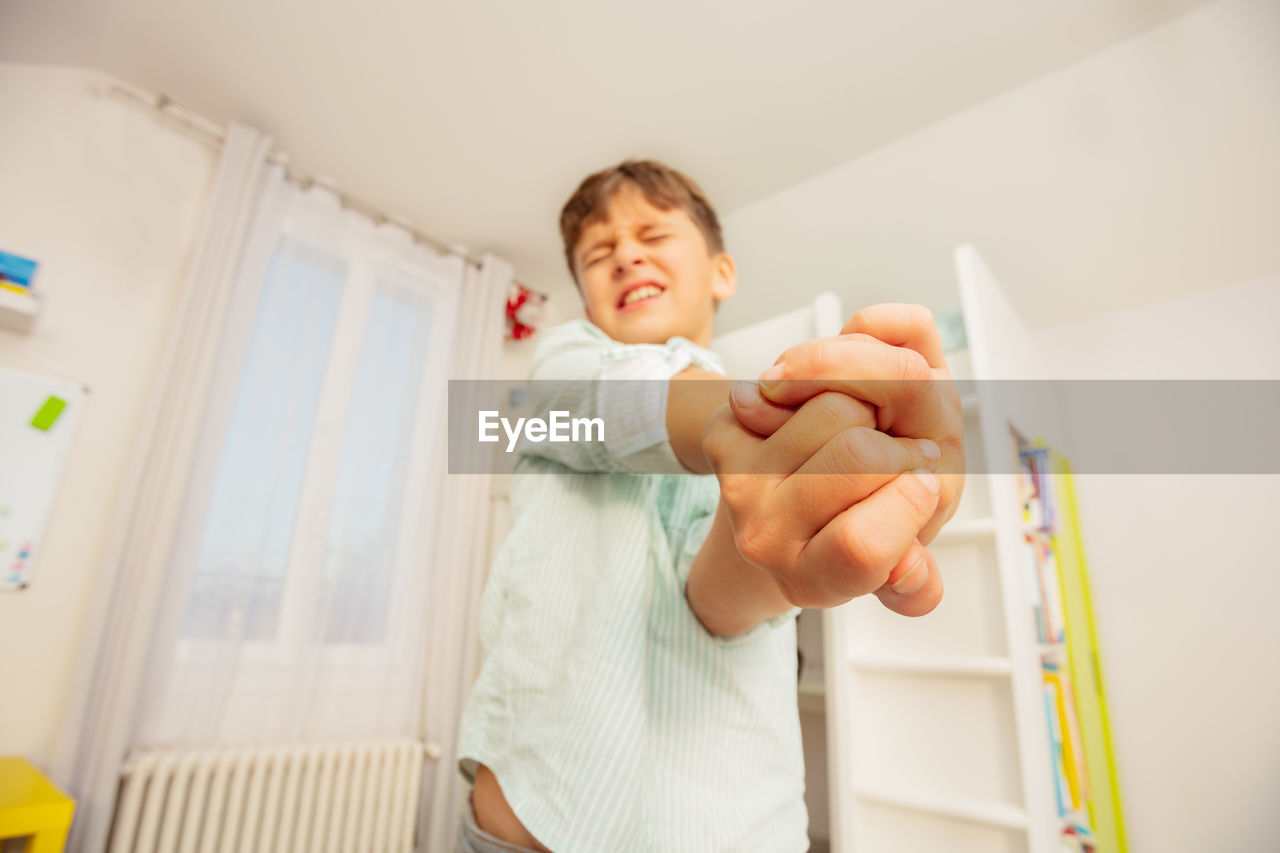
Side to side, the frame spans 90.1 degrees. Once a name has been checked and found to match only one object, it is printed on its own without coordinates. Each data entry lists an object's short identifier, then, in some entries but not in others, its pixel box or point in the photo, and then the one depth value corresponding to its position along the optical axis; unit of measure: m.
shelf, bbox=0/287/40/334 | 1.42
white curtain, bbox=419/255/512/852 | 1.91
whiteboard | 1.44
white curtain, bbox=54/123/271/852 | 1.41
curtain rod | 1.80
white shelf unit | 0.94
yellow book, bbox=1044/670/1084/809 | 1.12
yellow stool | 1.03
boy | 0.29
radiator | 1.46
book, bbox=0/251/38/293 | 1.45
